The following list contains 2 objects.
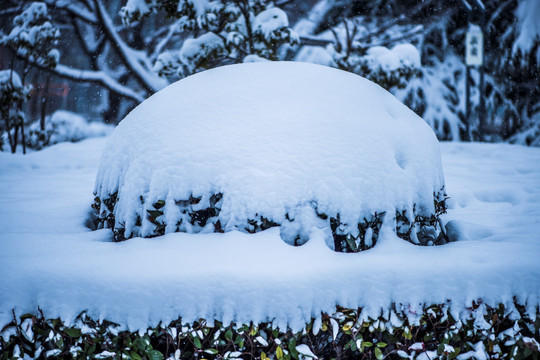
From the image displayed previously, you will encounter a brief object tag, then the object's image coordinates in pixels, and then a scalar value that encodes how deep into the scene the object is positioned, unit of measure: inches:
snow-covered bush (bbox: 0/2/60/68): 356.1
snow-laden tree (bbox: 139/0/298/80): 271.0
